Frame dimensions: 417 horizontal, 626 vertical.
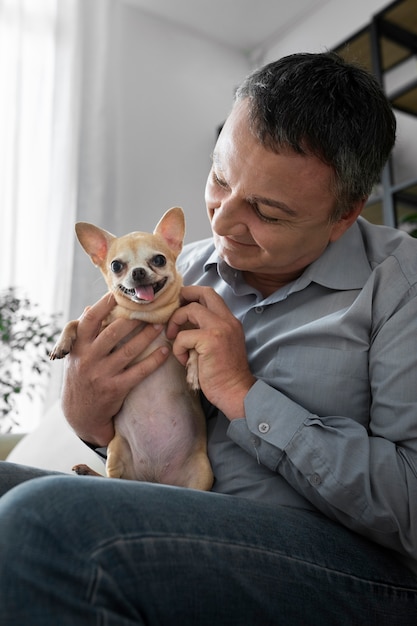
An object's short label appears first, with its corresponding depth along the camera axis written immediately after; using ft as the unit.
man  2.29
